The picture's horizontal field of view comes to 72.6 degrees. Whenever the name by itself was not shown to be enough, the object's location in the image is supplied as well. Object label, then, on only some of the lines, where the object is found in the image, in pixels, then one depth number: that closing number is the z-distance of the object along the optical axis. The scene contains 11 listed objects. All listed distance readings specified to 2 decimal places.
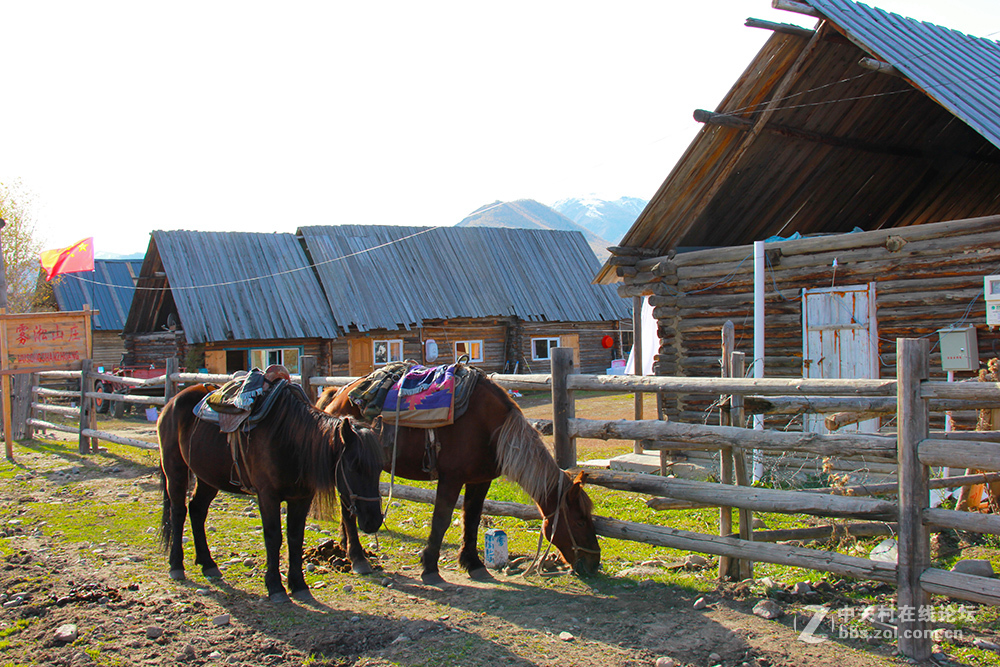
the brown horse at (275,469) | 4.34
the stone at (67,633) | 3.95
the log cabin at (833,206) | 8.09
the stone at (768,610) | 4.06
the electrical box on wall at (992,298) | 7.11
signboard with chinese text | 11.80
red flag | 19.50
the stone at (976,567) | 4.12
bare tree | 31.45
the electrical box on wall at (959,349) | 7.61
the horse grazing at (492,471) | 4.94
